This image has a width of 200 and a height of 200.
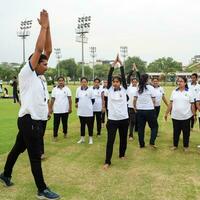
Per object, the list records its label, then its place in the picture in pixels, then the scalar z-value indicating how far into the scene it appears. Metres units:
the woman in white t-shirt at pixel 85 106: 6.41
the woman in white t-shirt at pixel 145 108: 5.93
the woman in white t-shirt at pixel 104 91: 7.25
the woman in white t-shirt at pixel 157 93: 7.08
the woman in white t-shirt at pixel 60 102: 6.44
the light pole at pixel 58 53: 59.63
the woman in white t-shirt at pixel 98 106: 7.30
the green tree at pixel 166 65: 60.63
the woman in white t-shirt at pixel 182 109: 5.61
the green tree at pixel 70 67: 74.54
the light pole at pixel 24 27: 39.69
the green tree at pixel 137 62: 68.79
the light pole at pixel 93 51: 58.13
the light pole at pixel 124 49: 54.74
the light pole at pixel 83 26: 38.80
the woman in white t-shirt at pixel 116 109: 4.84
